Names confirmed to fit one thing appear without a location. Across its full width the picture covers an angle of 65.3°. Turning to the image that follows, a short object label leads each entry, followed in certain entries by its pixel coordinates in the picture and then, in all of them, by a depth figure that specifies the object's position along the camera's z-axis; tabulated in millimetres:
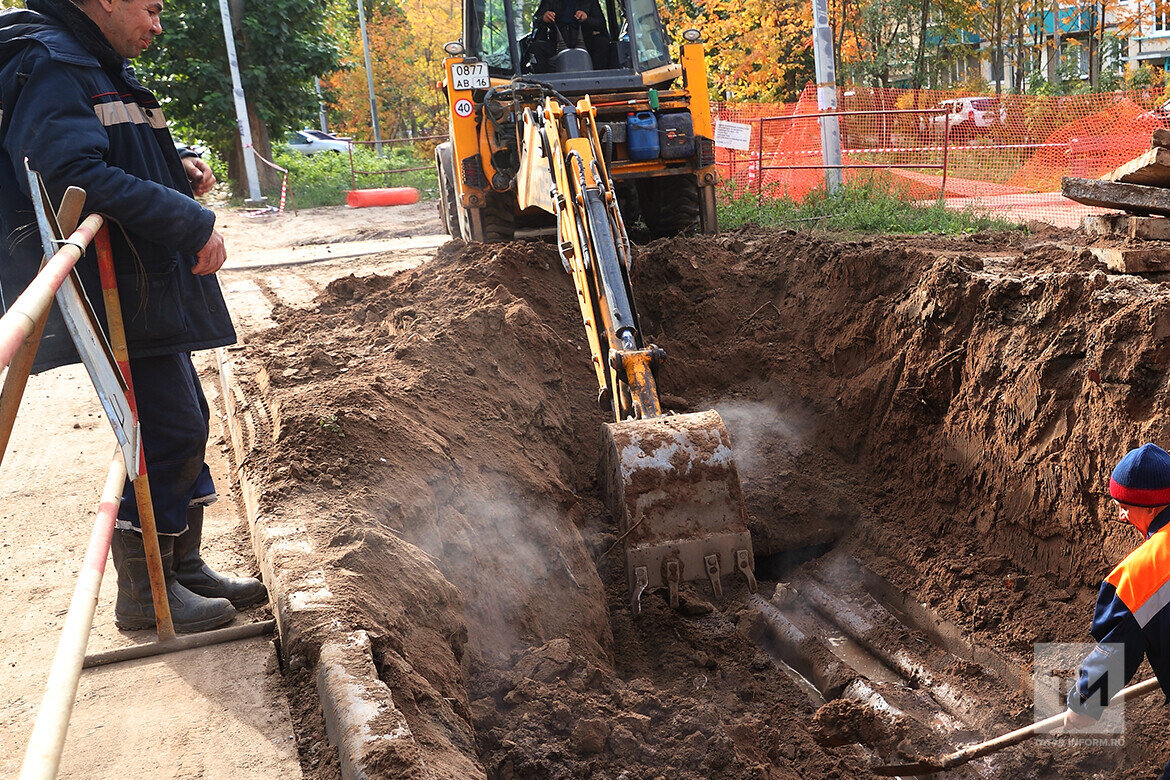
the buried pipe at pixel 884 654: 4176
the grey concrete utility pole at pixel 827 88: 12484
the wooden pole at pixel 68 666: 1475
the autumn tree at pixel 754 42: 20828
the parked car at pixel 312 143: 35469
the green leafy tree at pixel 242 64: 21938
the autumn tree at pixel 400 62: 37250
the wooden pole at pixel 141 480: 3104
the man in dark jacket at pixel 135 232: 3027
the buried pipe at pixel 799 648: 4375
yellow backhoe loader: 4773
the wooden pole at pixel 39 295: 1692
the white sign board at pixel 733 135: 13138
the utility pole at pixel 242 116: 21141
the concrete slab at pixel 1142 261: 5611
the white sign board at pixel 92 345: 2662
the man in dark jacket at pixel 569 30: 8922
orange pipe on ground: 21922
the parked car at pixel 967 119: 15531
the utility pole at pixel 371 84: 34997
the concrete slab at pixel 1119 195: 6137
